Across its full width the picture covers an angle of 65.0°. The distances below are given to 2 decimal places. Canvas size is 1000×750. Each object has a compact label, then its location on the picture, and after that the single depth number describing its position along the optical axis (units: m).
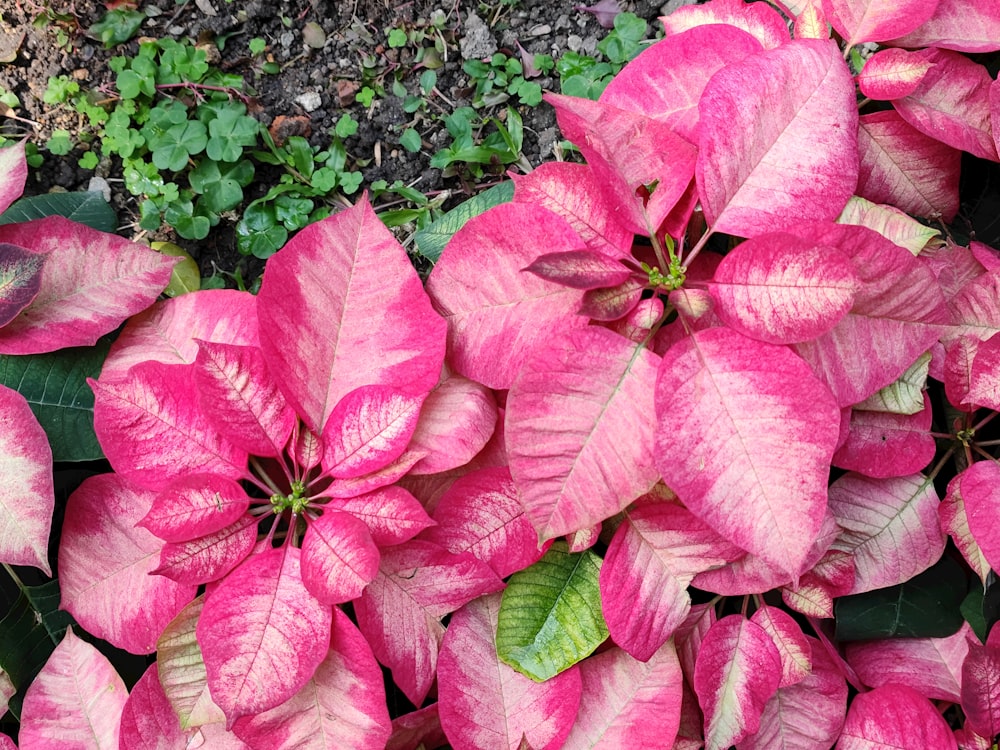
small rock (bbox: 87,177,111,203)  1.20
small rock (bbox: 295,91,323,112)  1.24
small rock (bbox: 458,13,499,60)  1.25
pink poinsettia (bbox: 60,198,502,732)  0.78
